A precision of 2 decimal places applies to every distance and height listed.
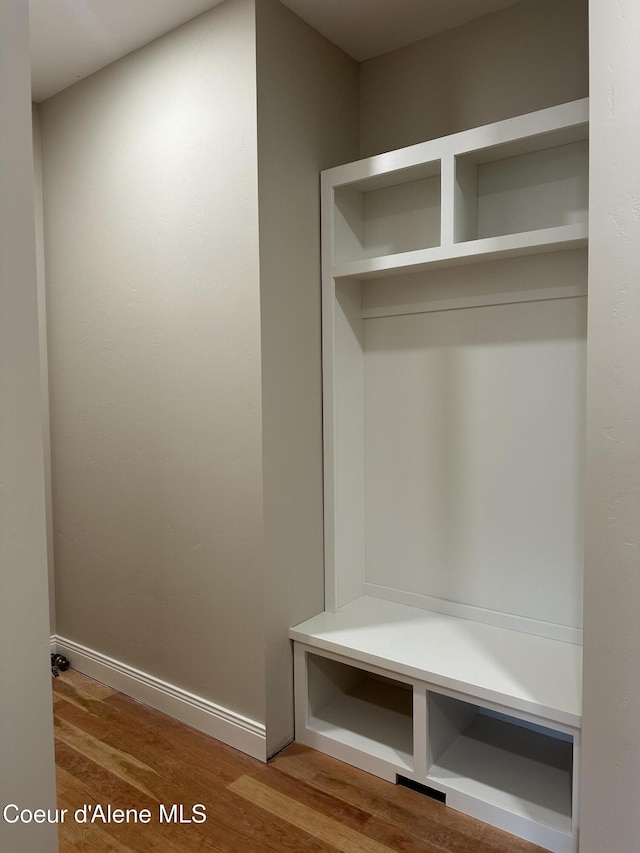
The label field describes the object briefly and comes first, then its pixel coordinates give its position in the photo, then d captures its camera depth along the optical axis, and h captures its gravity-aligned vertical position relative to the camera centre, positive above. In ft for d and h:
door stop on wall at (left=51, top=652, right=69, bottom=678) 9.54 -4.02
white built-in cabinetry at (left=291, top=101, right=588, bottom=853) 6.43 -0.87
